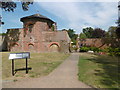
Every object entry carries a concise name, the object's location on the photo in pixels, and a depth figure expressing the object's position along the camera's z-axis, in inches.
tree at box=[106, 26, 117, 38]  1624.0
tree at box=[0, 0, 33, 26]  653.5
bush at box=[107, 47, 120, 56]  675.3
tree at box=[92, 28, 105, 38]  1991.9
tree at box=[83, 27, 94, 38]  3196.4
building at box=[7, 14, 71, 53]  893.8
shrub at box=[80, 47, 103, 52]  909.1
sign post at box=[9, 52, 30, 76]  230.9
